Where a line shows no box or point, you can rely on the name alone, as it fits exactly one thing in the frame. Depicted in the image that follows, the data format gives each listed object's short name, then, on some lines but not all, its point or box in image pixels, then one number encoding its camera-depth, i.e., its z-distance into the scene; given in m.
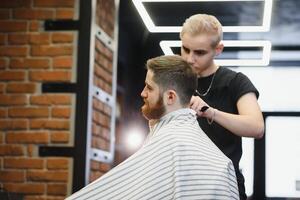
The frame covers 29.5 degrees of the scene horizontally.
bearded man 1.72
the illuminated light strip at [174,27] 4.94
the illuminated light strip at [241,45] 5.98
